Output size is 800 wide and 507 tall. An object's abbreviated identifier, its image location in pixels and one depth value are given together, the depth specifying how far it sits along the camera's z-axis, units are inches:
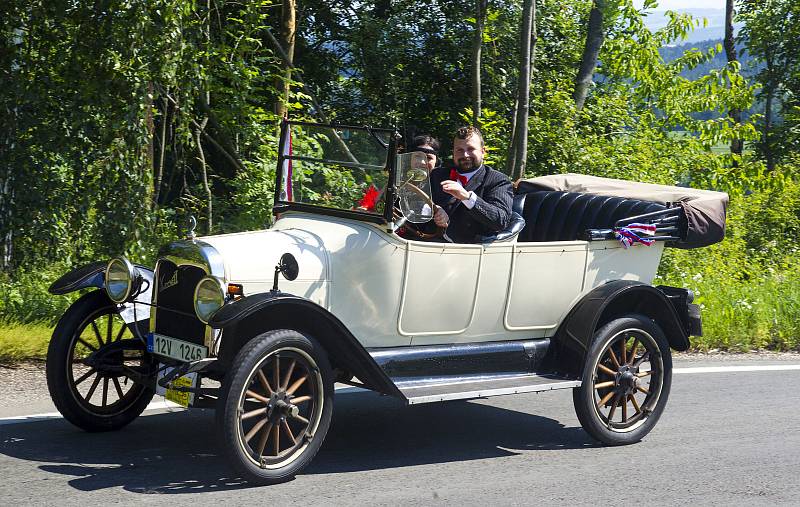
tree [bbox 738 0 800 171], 970.1
